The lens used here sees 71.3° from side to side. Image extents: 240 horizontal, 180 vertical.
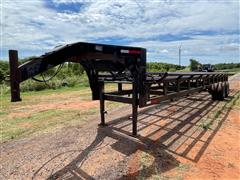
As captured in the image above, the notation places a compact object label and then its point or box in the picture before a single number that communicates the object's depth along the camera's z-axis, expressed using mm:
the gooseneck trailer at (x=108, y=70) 2193
